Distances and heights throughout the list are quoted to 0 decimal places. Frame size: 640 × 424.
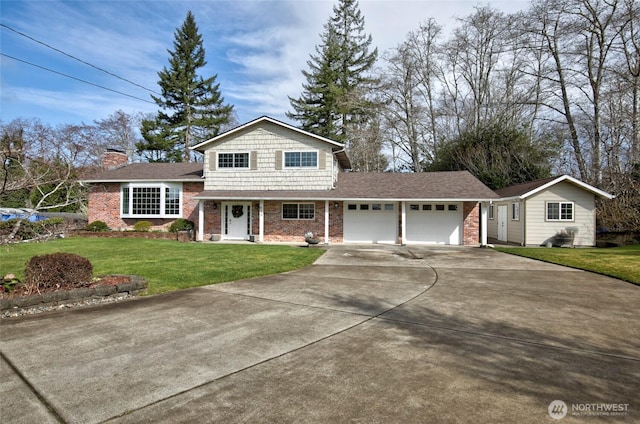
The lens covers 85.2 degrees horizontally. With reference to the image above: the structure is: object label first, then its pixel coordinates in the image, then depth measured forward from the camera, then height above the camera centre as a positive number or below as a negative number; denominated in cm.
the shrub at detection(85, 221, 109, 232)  1880 -67
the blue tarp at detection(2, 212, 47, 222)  2064 -18
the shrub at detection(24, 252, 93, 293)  618 -107
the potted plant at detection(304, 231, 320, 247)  1548 -108
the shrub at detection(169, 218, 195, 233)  1847 -56
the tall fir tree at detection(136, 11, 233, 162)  3412 +1103
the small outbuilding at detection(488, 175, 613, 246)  1717 +19
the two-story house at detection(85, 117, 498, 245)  1738 +88
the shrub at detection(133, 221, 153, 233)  1873 -64
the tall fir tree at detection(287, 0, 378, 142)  3284 +1371
